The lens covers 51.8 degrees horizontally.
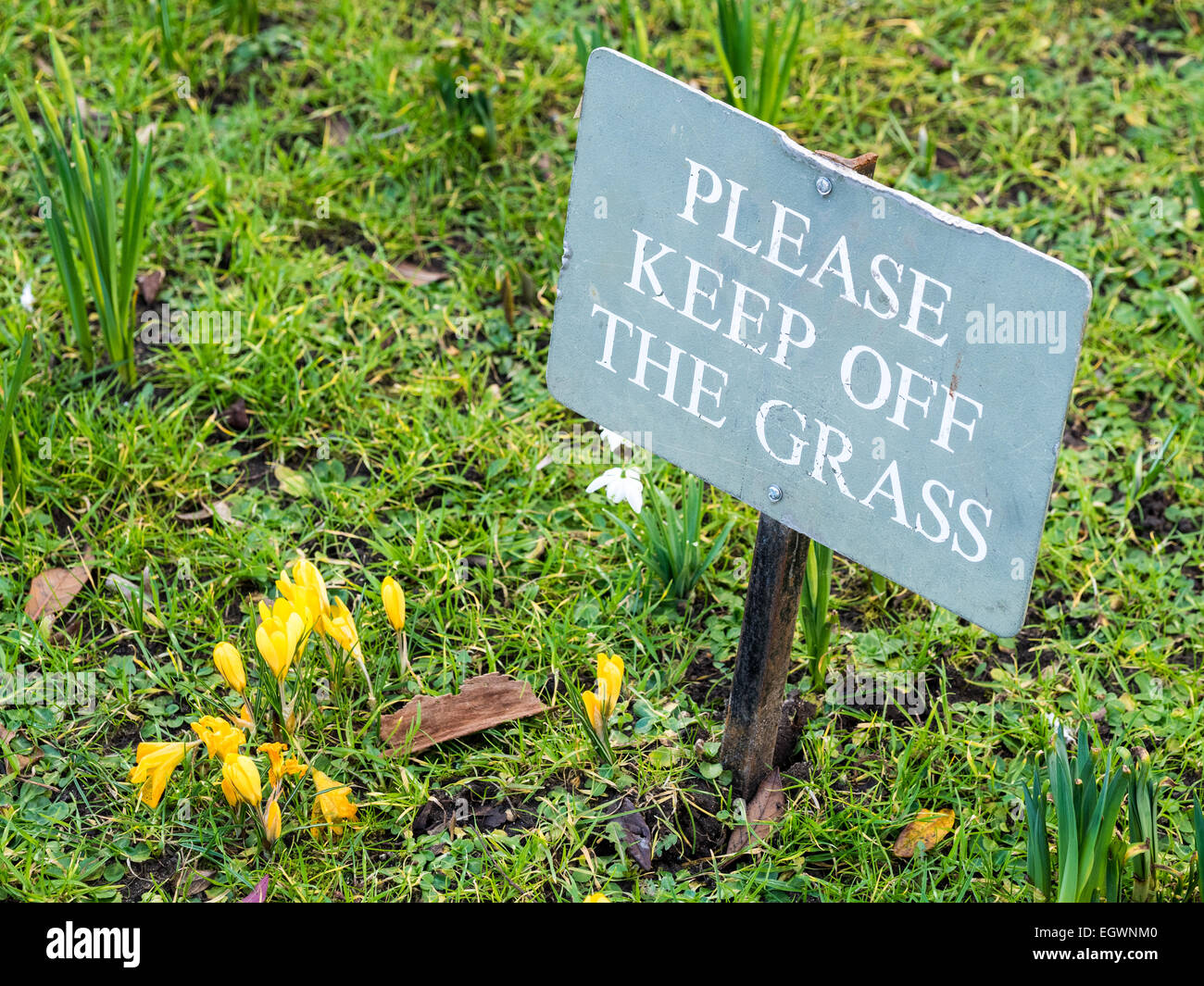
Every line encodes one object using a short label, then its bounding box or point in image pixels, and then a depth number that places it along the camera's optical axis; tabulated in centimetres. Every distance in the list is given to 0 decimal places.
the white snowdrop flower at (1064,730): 232
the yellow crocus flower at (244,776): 198
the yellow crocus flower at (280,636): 206
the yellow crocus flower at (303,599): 211
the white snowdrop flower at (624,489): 241
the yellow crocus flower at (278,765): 206
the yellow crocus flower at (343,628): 220
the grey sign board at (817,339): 161
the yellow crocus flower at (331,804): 213
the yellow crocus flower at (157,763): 203
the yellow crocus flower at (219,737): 201
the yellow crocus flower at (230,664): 208
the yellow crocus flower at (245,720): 218
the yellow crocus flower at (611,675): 212
